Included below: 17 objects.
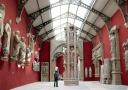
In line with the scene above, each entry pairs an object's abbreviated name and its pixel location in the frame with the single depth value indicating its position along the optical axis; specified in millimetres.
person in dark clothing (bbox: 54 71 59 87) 7954
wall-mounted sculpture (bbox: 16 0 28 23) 6952
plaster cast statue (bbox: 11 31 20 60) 5895
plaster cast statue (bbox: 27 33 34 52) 9094
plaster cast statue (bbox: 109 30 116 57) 8650
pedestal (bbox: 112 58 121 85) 8436
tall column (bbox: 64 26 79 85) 8478
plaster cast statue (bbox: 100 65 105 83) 9827
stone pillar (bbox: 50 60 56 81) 14160
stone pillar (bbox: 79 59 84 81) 14472
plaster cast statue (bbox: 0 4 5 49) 4269
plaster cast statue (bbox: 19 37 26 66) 6344
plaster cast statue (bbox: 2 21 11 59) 5039
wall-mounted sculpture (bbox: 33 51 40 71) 10897
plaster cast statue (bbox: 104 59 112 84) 9100
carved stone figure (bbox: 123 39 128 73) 6579
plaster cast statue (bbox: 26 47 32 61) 8159
